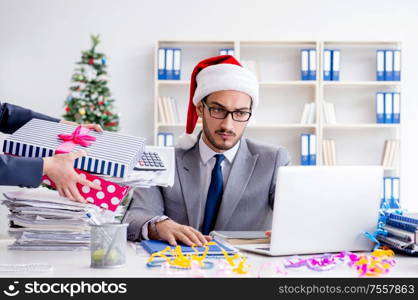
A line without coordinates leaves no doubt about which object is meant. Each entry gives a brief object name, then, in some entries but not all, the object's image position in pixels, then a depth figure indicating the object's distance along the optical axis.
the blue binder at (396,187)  5.35
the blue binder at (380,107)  5.39
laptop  1.66
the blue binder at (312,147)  5.40
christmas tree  5.14
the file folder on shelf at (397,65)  5.38
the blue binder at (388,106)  5.38
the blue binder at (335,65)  5.37
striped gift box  1.63
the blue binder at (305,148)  5.40
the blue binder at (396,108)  5.38
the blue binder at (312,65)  5.37
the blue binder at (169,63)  5.39
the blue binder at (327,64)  5.35
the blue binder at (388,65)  5.37
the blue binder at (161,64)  5.38
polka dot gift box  1.68
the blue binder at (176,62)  5.40
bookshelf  5.64
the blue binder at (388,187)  5.35
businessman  2.34
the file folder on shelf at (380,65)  5.39
